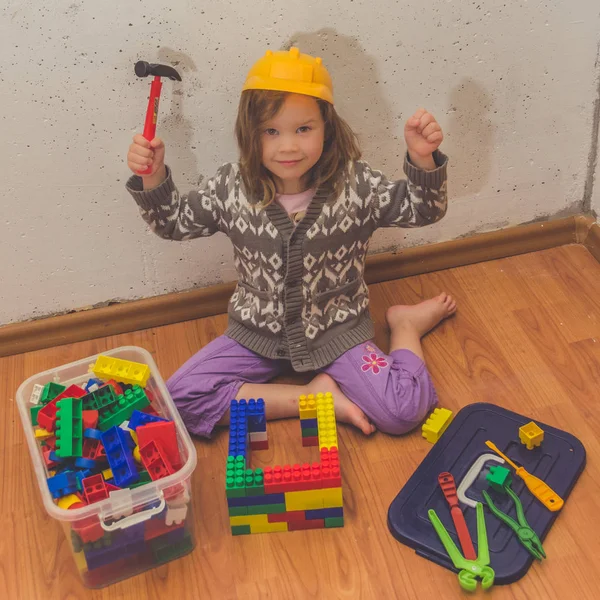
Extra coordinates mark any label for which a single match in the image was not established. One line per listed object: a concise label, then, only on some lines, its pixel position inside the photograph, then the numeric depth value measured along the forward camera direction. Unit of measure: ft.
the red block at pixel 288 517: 3.23
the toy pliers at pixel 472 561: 2.97
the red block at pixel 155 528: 3.07
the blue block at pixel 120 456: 3.08
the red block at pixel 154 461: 3.10
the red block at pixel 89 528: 2.98
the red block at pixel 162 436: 3.13
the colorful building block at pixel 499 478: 3.28
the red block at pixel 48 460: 3.17
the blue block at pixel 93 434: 3.21
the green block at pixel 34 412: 3.34
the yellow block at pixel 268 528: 3.27
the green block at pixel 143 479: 3.10
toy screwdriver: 3.21
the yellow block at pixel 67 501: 3.02
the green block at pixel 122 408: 3.33
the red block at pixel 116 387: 3.50
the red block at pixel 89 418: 3.27
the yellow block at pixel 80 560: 3.08
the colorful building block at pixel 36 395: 3.45
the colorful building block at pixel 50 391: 3.42
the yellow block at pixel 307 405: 3.46
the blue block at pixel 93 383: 3.51
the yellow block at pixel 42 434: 3.25
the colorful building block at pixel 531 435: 3.44
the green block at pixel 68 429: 3.14
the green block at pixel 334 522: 3.26
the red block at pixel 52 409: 3.25
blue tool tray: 3.11
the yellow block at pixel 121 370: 3.51
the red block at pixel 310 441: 3.62
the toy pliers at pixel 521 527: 3.06
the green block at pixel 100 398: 3.37
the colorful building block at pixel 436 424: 3.59
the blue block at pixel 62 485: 3.03
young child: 3.28
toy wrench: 3.10
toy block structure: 3.13
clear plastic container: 2.97
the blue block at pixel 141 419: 3.25
